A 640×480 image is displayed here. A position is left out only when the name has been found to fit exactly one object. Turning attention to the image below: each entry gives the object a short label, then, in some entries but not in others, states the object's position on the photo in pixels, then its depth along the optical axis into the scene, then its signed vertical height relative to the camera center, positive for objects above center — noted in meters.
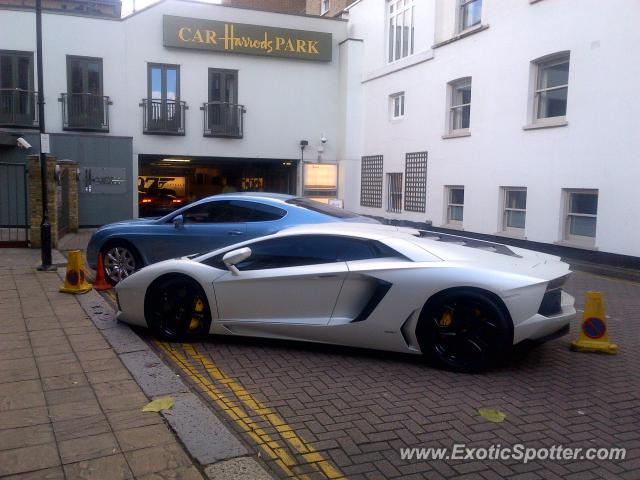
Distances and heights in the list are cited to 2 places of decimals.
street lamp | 10.77 -0.41
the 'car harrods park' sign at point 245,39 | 22.53 +5.35
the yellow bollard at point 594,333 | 6.23 -1.46
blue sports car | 9.35 -0.74
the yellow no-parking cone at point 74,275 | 8.80 -1.42
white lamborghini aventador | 5.35 -1.03
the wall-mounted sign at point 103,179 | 21.64 -0.09
